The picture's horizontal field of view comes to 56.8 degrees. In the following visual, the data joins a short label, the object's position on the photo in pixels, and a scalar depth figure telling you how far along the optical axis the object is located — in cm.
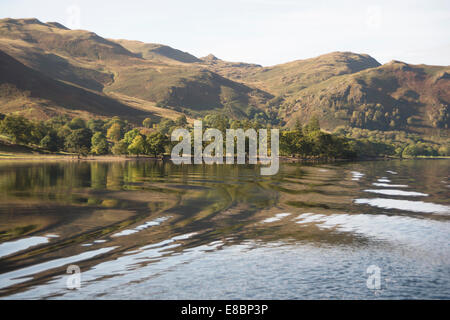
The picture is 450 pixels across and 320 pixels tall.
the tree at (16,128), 18525
